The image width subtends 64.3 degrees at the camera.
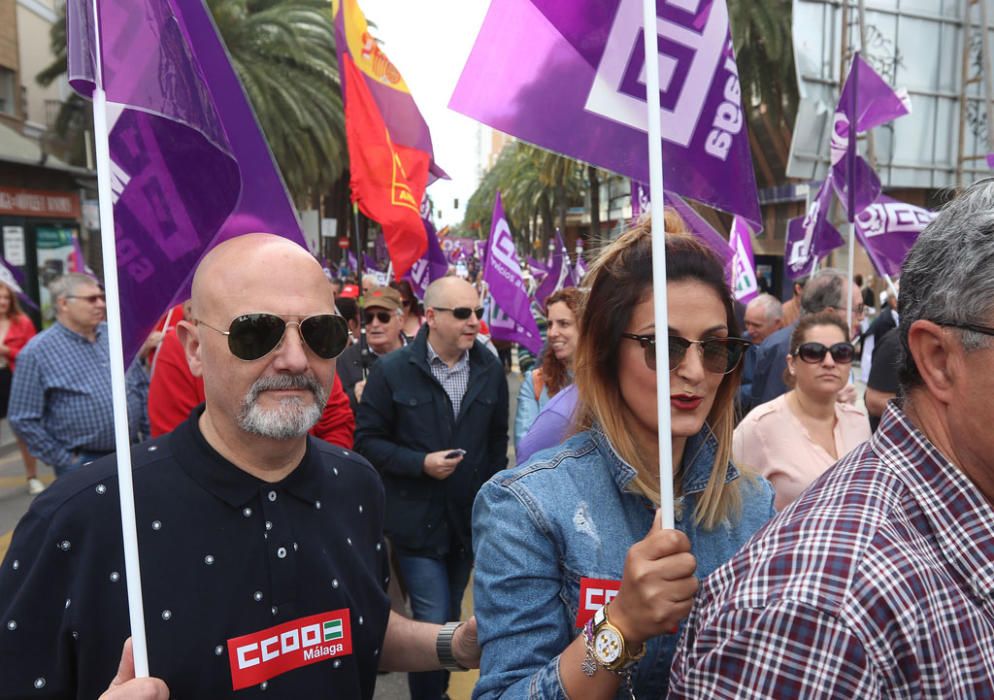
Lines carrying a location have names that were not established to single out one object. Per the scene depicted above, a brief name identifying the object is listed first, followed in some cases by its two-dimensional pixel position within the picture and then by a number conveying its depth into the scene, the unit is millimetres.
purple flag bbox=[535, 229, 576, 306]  8883
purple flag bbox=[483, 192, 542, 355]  6910
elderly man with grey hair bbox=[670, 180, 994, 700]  1022
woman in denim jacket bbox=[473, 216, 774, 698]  1351
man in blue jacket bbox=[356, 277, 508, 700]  3830
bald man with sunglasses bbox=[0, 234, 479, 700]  1629
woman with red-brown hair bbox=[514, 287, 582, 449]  4441
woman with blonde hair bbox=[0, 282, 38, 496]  7539
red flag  5465
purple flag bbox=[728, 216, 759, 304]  7582
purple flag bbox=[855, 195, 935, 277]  6070
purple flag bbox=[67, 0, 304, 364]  1728
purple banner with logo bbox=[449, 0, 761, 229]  1922
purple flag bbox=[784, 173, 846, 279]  6953
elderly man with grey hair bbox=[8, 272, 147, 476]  4566
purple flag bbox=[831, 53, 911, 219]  6164
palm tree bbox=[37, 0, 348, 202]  16641
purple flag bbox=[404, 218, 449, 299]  6621
